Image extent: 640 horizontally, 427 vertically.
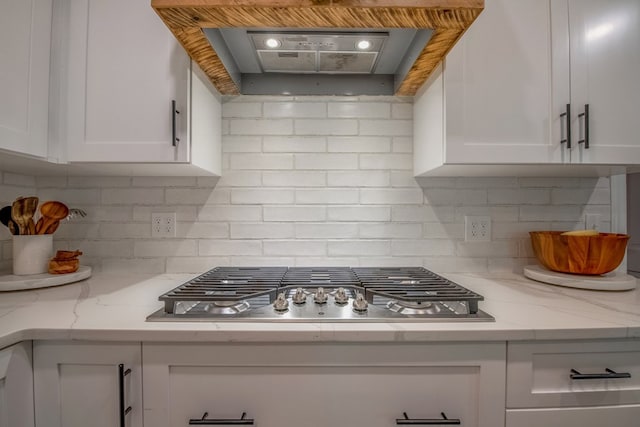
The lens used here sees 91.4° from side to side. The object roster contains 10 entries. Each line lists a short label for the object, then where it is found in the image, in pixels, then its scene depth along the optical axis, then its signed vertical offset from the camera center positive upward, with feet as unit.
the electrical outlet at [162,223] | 4.75 -0.13
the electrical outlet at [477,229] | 4.82 -0.21
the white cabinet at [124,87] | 3.53 +1.45
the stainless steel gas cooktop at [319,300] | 2.79 -0.85
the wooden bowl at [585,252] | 3.80 -0.46
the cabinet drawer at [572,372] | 2.67 -1.36
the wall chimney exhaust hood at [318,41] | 2.85 +1.90
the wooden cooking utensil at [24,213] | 3.89 +0.01
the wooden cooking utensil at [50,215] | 4.05 -0.02
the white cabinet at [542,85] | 3.59 +1.52
